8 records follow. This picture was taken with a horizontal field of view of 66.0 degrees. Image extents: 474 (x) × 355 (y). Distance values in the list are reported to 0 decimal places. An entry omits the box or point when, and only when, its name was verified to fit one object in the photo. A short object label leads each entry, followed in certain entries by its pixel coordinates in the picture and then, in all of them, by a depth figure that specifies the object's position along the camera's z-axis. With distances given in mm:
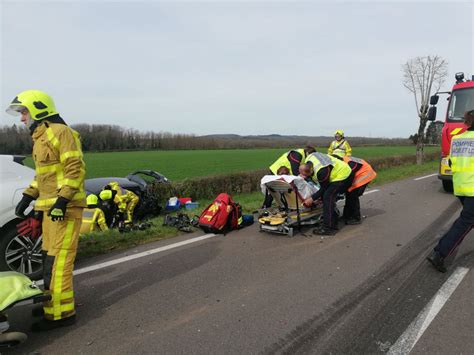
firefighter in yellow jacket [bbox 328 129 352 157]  11023
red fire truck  9820
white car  4445
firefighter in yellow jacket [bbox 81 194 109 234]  7199
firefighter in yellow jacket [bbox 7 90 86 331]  3316
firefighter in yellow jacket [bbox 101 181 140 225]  7840
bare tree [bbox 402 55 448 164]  25452
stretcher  6418
